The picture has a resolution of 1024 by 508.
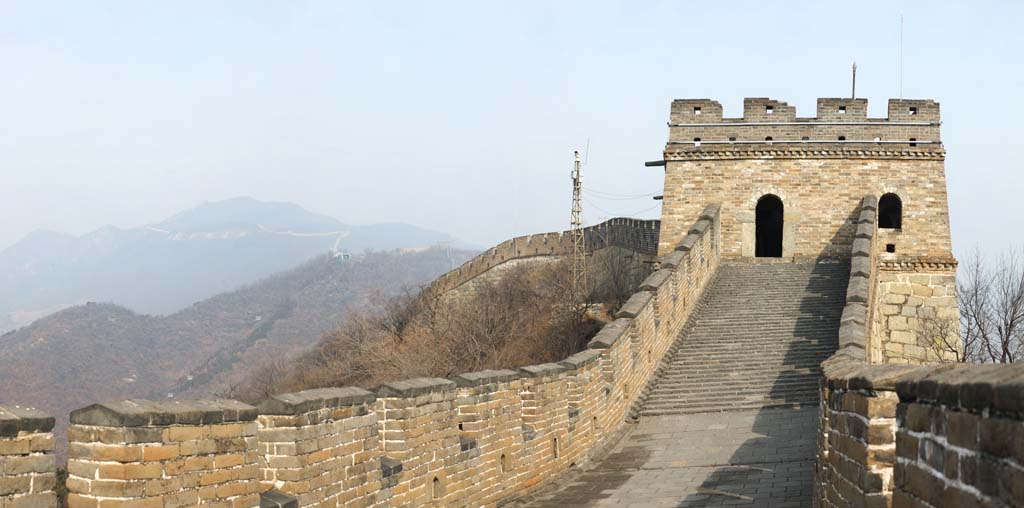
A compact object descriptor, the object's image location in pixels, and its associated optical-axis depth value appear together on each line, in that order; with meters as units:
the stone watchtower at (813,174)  26.84
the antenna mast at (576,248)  37.56
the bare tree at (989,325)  29.64
